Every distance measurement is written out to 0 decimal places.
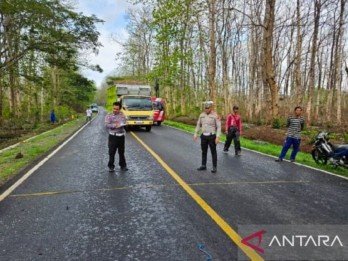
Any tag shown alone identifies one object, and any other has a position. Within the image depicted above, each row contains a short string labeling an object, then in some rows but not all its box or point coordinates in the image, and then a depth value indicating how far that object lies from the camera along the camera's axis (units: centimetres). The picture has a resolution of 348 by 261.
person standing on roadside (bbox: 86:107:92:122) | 3531
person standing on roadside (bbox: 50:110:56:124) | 3334
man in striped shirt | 1077
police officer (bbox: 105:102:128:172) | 933
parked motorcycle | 916
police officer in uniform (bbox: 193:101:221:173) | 916
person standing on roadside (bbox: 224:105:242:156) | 1289
